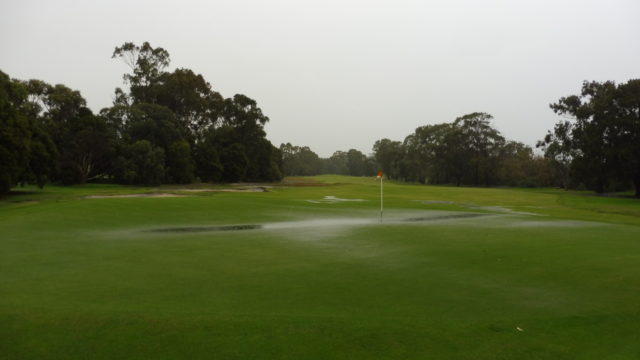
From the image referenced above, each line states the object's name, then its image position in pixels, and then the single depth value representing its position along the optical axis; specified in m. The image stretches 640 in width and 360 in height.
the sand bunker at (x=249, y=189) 54.47
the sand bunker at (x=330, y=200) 38.62
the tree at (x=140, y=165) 62.71
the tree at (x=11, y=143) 34.92
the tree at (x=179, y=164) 71.94
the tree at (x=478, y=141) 107.75
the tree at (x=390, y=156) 140.88
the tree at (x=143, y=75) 88.81
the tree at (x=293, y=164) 177.27
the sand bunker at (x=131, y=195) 36.34
